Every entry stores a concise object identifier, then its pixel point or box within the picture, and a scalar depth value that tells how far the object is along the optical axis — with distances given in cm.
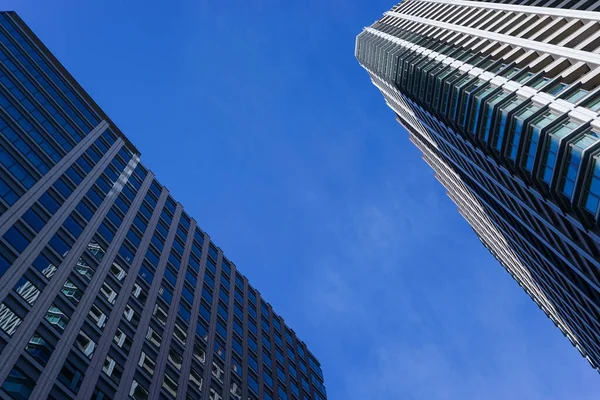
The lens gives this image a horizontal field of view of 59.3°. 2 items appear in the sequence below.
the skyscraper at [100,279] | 3419
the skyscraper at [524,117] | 3453
